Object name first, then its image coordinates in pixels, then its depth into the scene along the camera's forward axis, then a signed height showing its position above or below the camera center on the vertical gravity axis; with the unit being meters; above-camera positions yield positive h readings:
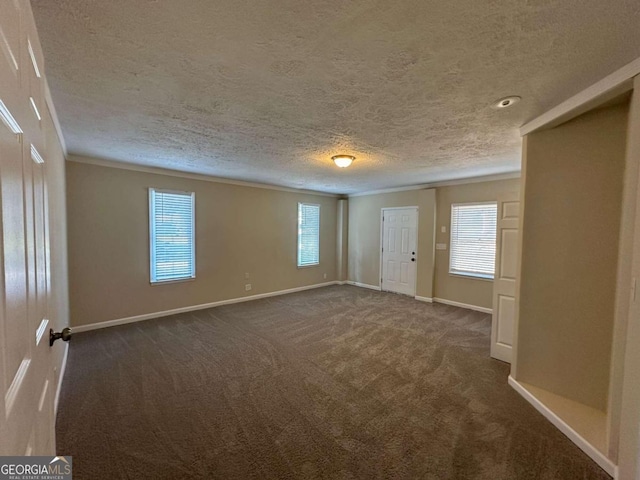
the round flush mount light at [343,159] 3.54 +0.89
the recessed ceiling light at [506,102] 2.10 +1.01
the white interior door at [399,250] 6.11 -0.43
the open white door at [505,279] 3.11 -0.52
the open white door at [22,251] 0.60 -0.07
